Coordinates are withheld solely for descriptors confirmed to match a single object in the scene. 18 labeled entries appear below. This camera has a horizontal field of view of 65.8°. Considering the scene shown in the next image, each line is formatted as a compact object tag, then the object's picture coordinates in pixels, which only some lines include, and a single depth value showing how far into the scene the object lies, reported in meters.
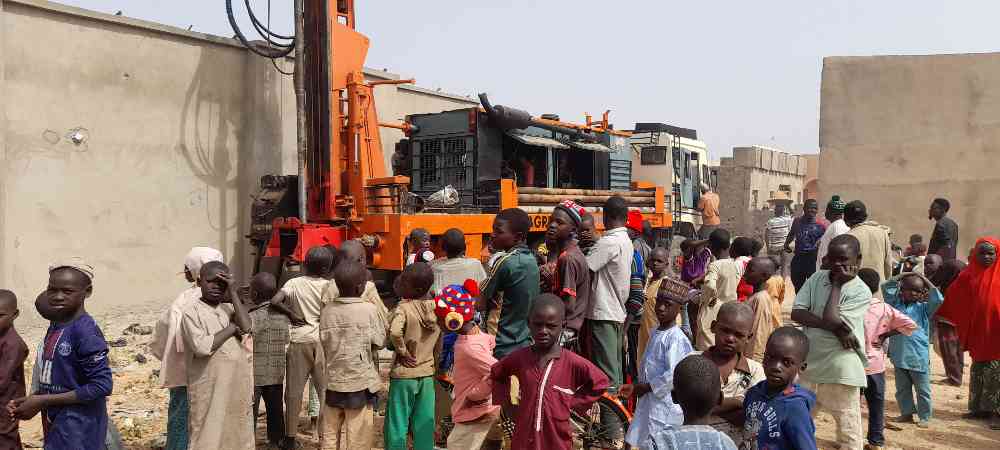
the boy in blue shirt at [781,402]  2.85
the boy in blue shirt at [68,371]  3.33
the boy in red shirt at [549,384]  3.28
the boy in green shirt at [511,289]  4.29
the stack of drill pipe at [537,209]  10.02
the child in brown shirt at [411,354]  4.37
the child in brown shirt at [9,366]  3.36
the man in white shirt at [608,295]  4.74
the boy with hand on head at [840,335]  4.12
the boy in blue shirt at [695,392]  2.45
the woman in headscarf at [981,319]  5.79
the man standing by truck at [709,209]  14.24
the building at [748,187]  20.95
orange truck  8.94
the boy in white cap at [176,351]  3.86
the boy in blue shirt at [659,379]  3.69
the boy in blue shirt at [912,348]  5.73
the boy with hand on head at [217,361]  3.77
